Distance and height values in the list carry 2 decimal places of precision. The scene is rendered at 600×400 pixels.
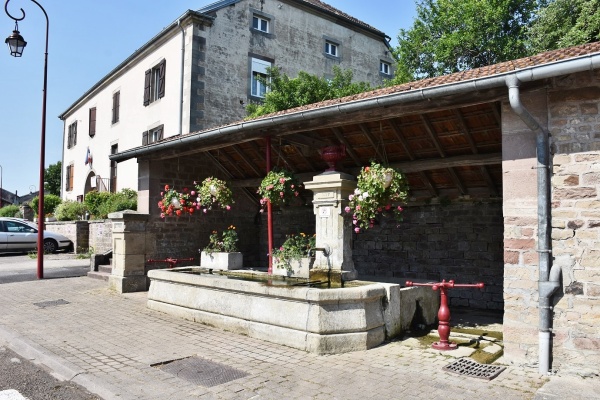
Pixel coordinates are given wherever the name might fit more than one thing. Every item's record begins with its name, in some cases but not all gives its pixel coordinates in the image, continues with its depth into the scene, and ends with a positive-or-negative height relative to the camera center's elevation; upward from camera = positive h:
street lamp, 11.22 +2.91
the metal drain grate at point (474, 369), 4.37 -1.36
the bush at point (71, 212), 20.11 +0.38
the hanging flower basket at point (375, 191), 6.13 +0.44
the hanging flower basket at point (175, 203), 9.22 +0.38
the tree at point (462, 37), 17.06 +7.12
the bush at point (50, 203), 24.22 +0.89
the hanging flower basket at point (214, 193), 8.70 +0.55
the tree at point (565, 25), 13.40 +6.13
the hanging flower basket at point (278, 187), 7.30 +0.57
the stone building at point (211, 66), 16.08 +6.01
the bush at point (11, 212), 30.77 +0.52
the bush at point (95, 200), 19.20 +0.86
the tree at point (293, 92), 15.77 +4.52
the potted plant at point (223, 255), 8.59 -0.58
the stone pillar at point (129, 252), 9.48 -0.61
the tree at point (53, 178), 46.93 +4.22
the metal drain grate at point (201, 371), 4.32 -1.43
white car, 17.45 -0.69
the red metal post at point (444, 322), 5.32 -1.08
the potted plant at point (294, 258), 7.12 -0.51
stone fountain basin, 5.21 -1.05
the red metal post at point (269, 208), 7.28 +0.24
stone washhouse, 4.50 +0.54
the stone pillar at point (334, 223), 6.60 +0.03
